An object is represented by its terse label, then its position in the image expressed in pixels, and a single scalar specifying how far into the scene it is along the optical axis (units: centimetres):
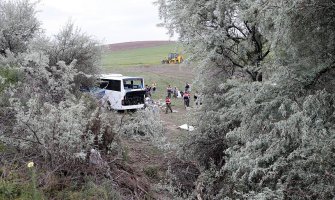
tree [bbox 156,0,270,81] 902
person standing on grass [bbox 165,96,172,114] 1956
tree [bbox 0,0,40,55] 1069
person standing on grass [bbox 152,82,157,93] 2778
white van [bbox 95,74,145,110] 1912
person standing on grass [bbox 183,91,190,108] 2130
